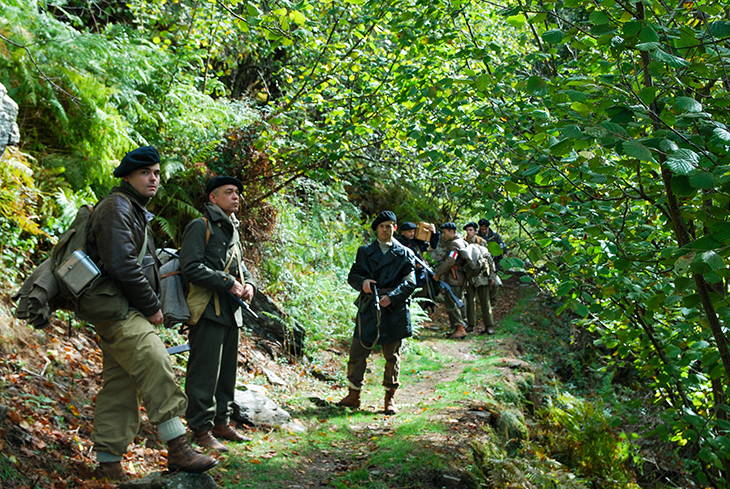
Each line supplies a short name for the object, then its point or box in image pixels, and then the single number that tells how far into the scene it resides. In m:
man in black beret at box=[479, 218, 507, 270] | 14.27
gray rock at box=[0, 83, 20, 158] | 5.17
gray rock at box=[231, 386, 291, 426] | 6.05
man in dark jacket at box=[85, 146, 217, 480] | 3.89
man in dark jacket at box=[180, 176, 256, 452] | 5.03
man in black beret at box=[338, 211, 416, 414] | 6.96
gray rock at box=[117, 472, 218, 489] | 3.69
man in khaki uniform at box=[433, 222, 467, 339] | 12.23
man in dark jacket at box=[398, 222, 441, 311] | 8.59
